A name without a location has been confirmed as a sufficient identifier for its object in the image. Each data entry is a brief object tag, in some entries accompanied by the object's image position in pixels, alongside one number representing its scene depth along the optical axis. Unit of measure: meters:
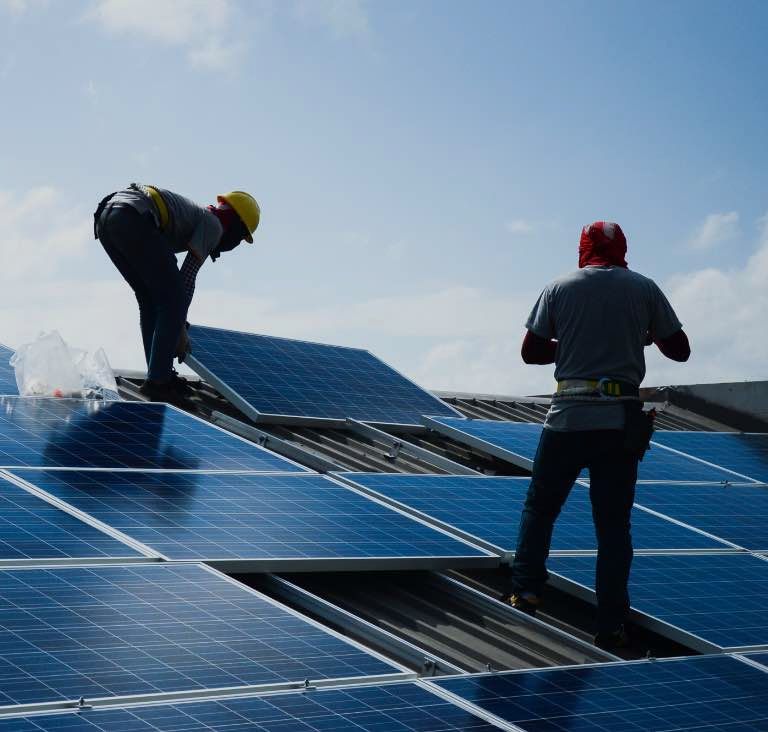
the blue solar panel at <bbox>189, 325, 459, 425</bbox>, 12.79
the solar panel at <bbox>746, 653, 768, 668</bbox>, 7.62
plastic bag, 11.20
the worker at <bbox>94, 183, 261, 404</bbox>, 11.86
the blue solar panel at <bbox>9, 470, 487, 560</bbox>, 7.43
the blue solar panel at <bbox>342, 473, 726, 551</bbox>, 9.07
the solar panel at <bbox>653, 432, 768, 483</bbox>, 14.08
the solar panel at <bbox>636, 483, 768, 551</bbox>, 10.59
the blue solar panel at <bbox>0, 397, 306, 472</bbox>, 8.70
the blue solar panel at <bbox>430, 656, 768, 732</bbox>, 6.04
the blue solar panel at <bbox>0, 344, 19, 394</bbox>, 11.30
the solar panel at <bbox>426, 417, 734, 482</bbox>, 12.16
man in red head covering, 7.96
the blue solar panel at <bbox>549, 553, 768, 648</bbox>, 8.06
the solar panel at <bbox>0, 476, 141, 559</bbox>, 6.72
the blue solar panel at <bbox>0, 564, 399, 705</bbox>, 5.39
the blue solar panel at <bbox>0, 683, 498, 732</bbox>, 4.96
